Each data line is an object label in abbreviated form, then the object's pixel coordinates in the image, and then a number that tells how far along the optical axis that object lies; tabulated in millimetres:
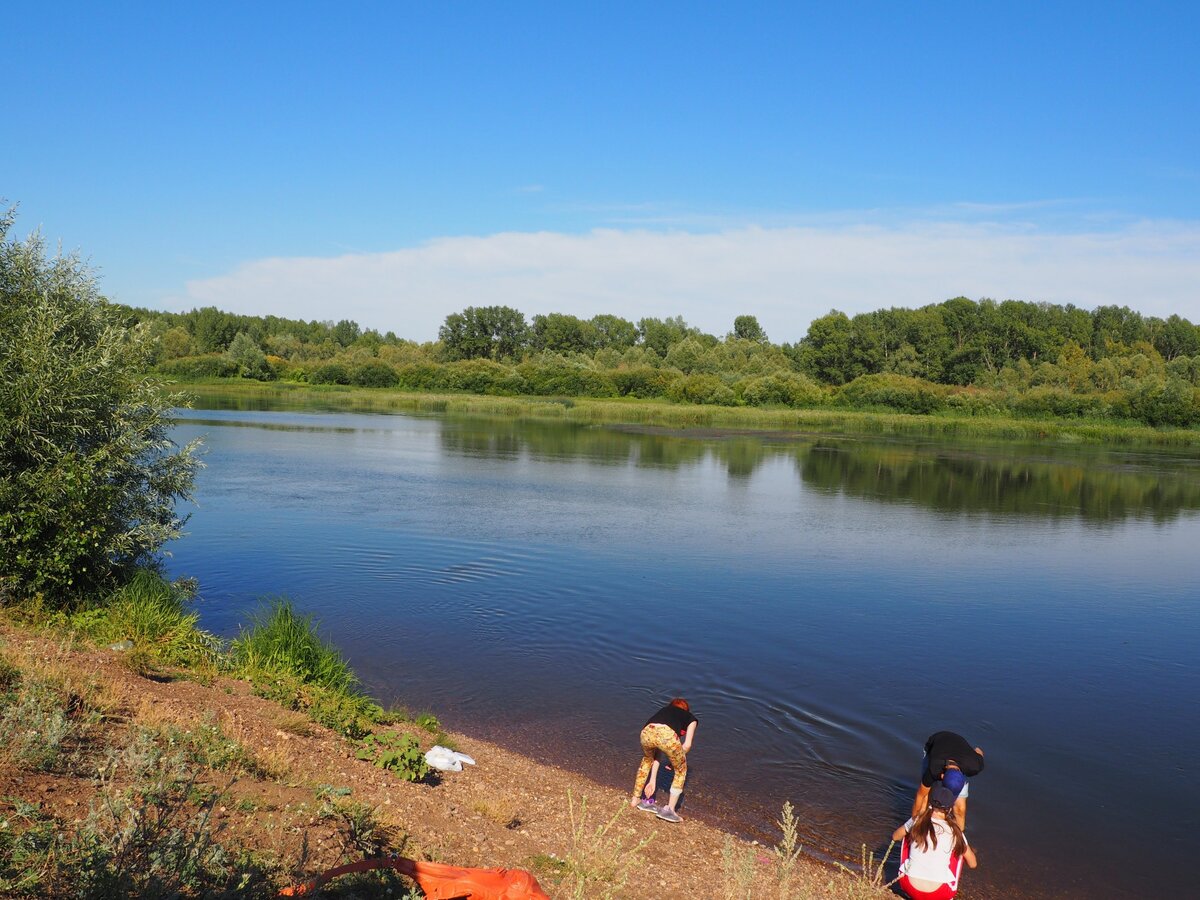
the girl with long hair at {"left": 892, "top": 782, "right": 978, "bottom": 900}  7566
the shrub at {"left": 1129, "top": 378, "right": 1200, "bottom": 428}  76062
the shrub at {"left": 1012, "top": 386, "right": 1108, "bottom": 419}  80562
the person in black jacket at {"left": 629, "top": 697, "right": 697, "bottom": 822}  9000
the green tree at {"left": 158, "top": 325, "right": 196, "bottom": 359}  105875
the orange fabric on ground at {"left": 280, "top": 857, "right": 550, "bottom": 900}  5621
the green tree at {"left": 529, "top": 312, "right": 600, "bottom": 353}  134375
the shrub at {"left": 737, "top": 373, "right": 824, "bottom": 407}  89562
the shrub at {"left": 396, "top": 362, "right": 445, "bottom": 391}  101875
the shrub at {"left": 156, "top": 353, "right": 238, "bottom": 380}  99938
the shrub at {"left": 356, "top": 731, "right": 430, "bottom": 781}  8484
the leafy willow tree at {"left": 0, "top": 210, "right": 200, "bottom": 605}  11734
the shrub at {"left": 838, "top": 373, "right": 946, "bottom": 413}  85625
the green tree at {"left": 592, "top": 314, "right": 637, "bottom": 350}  141750
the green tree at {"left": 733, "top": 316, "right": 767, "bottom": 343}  149375
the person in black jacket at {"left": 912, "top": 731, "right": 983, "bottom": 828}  7828
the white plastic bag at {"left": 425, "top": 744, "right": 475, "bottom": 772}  8992
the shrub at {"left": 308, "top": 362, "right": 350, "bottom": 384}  106188
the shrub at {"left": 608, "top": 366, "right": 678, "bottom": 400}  95875
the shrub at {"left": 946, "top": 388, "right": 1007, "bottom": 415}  83125
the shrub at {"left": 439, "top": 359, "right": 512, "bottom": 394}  98375
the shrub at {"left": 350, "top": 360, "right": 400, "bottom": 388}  104812
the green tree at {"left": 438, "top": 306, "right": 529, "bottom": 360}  127500
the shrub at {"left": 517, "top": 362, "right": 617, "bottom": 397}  96062
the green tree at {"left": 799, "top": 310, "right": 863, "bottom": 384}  112812
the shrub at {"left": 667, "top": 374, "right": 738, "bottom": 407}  91000
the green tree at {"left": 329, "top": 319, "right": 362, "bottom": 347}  172875
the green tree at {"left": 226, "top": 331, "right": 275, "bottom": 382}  106312
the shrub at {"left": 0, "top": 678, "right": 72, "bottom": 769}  6035
